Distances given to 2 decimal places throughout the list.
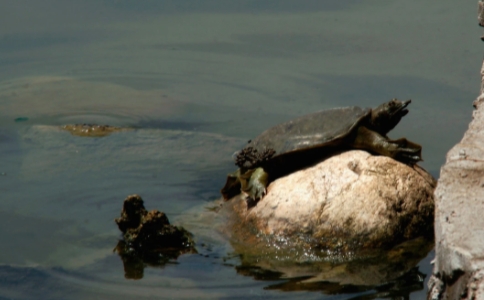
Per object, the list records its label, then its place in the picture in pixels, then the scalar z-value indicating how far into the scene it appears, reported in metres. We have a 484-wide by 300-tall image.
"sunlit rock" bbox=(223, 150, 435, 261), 9.57
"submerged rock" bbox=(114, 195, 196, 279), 10.07
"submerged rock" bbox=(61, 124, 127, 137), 15.90
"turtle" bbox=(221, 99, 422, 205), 10.12
